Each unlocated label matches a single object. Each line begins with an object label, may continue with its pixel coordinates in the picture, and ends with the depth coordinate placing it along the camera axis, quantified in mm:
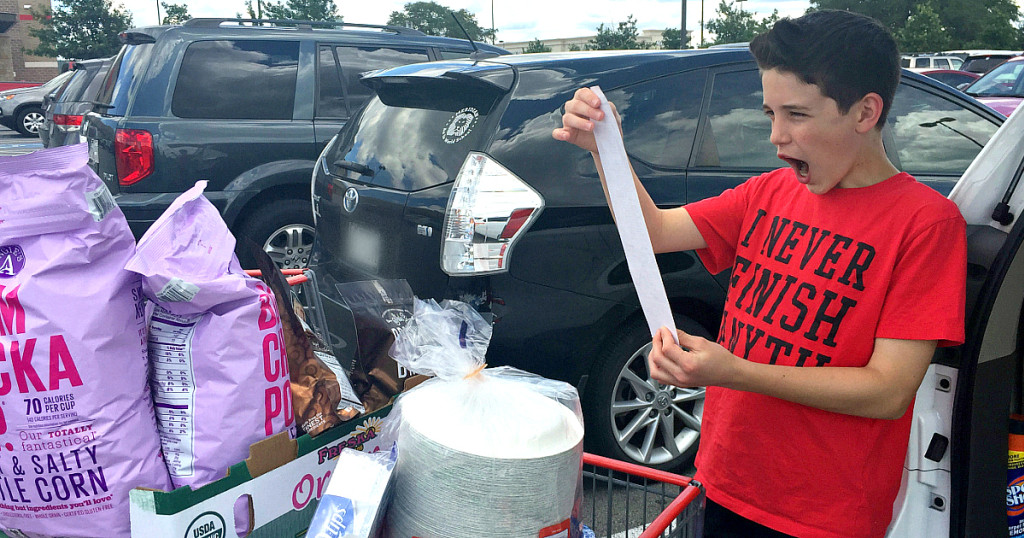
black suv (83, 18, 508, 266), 5613
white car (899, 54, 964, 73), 33812
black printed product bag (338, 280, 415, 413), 1839
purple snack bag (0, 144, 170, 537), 1287
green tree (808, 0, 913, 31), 59125
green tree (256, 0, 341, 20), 45688
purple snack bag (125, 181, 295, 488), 1363
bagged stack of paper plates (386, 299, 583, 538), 1051
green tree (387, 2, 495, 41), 60531
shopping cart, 1307
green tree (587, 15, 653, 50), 47312
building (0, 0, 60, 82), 53438
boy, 1378
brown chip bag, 1502
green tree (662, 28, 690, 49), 51969
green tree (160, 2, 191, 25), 49356
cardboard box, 1157
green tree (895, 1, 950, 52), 46219
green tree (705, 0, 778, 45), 48625
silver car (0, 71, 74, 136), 22328
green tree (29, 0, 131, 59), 42750
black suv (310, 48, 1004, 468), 3018
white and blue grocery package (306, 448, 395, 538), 1067
